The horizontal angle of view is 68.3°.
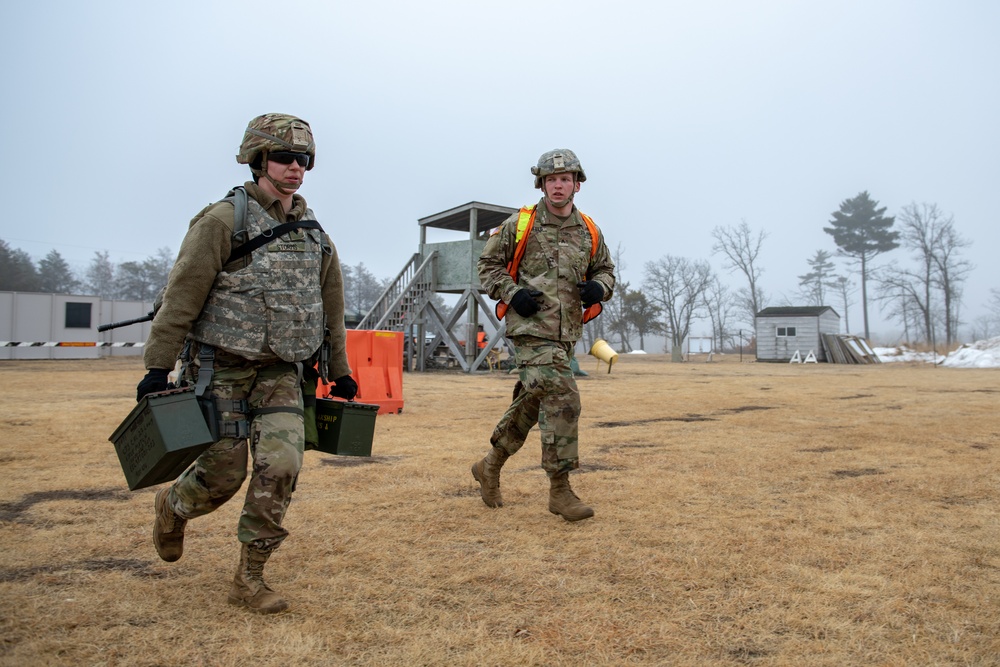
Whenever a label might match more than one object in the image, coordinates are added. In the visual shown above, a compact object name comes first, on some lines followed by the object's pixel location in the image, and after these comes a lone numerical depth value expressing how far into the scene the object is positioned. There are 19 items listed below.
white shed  34.81
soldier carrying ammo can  2.92
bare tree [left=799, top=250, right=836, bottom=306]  67.94
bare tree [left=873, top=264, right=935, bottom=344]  44.03
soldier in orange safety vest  4.34
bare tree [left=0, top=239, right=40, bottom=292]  50.72
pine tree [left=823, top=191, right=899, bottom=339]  64.83
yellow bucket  20.90
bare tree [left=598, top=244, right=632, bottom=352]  53.16
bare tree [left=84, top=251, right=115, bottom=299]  77.50
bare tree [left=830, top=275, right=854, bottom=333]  67.69
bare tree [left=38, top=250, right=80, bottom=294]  63.87
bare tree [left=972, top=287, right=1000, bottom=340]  68.60
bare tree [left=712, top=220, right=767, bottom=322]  53.97
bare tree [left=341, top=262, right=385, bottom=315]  81.38
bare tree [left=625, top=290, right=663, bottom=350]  52.19
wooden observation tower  21.02
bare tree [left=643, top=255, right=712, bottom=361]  57.19
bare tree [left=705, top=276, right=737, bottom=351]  59.32
